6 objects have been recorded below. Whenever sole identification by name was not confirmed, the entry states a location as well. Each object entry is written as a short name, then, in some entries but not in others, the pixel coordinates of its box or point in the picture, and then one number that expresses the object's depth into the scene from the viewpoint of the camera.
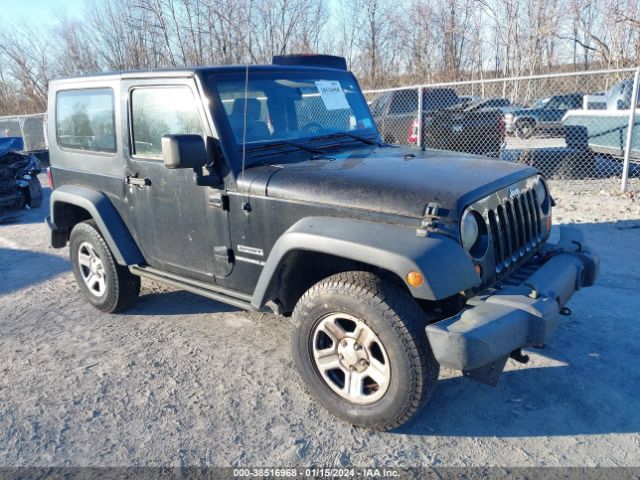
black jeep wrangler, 2.62
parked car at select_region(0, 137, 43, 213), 9.20
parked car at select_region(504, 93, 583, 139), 11.74
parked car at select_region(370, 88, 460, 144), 10.19
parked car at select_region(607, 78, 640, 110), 10.37
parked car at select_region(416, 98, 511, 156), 9.76
